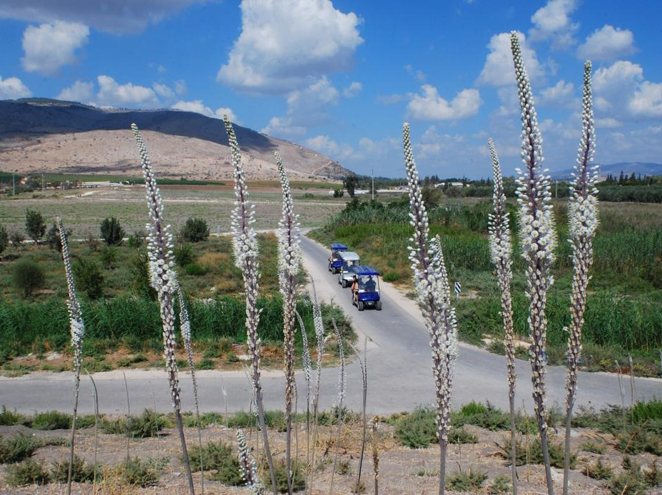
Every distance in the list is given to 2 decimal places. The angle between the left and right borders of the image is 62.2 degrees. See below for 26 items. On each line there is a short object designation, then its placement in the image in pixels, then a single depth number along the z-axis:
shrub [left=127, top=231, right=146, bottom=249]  49.89
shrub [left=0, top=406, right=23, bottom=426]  13.07
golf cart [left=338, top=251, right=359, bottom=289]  31.98
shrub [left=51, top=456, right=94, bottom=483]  9.18
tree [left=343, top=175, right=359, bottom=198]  119.19
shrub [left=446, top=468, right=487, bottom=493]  8.96
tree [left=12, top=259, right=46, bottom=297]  30.08
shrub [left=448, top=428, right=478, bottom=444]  11.52
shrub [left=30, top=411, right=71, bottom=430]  13.04
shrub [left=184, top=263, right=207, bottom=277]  36.75
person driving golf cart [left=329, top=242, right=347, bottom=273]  37.12
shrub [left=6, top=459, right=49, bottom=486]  8.99
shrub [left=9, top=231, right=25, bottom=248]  49.31
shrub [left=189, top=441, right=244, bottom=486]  9.37
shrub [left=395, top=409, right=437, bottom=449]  11.42
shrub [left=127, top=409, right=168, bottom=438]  12.22
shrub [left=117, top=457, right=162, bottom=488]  8.84
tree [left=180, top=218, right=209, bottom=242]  53.62
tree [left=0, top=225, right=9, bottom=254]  43.47
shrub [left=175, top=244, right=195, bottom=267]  38.78
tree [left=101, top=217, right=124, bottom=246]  50.15
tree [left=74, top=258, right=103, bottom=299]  29.45
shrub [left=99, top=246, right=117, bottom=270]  39.60
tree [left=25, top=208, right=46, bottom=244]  49.88
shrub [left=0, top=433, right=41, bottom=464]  10.34
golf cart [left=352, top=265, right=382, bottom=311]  26.39
